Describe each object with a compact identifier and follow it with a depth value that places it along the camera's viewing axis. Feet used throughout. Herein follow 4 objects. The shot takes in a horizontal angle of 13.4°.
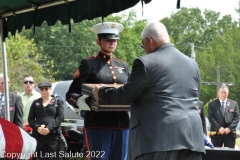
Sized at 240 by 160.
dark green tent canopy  33.06
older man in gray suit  25.85
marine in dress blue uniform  32.95
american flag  25.14
